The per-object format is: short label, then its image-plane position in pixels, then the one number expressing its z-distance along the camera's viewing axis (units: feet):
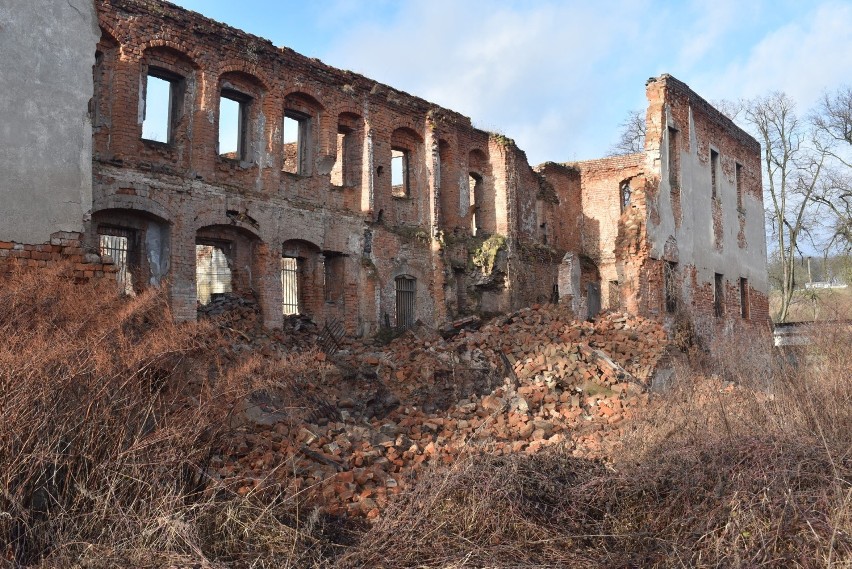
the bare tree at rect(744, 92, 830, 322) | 114.21
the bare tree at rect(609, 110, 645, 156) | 132.34
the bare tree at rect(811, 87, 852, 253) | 109.81
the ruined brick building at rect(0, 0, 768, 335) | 33.96
